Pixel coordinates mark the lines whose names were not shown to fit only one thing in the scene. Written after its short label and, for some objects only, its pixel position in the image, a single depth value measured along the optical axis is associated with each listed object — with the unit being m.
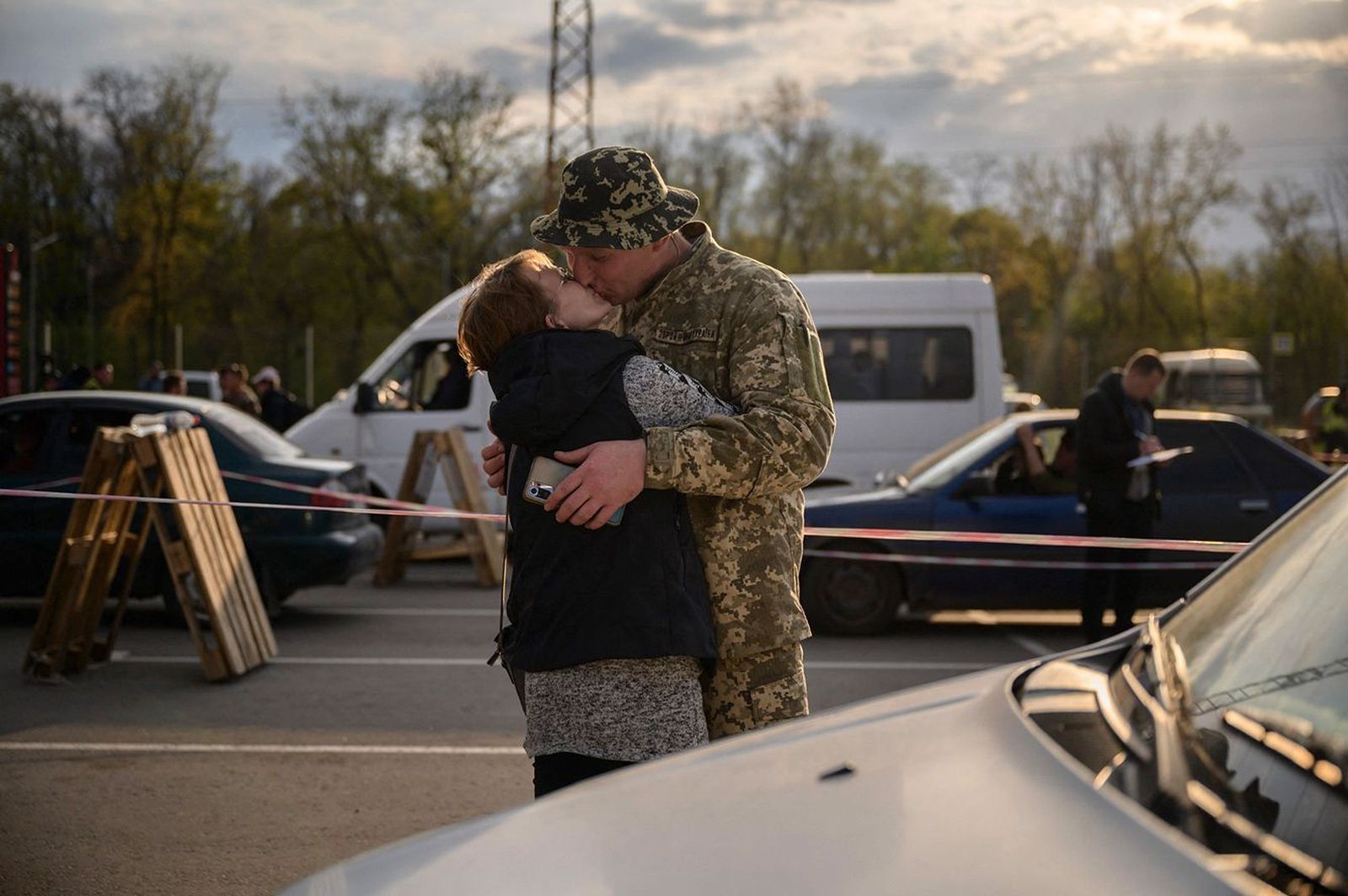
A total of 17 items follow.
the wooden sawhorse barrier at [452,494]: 12.62
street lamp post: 38.12
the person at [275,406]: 18.00
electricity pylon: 34.25
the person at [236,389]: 16.80
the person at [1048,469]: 10.02
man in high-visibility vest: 17.42
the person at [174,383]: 16.36
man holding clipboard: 8.98
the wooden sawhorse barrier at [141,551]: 8.03
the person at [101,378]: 19.55
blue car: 9.75
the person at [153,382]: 19.95
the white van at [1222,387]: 33.41
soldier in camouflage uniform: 2.89
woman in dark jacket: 2.79
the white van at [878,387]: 14.47
